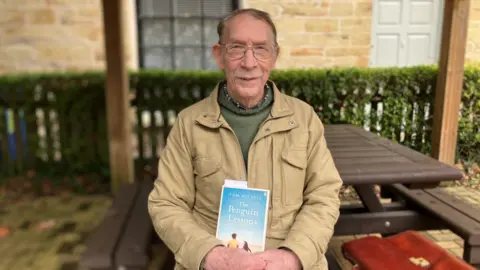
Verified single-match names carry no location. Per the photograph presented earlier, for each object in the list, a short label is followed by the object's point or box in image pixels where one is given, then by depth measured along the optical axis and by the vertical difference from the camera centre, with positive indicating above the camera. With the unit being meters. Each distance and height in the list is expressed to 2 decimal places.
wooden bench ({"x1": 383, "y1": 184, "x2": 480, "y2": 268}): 2.09 -0.93
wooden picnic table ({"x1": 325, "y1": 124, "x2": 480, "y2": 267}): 2.28 -0.90
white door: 6.08 +0.25
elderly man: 1.71 -0.44
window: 6.08 +0.24
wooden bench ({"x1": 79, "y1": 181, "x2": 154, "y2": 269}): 1.73 -0.85
